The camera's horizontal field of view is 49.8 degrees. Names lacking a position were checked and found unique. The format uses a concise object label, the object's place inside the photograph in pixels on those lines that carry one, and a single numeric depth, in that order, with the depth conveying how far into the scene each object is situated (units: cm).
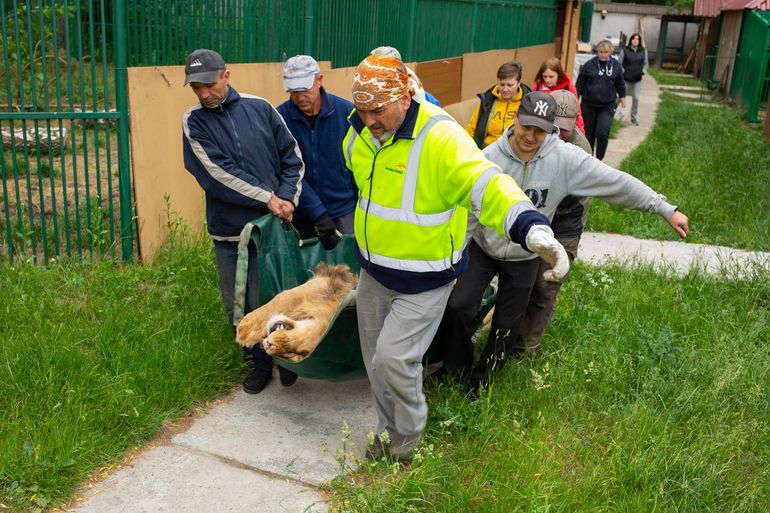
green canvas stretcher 433
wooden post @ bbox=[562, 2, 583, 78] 2067
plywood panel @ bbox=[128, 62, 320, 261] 611
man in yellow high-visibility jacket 354
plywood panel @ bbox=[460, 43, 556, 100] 1316
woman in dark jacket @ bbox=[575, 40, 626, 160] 1141
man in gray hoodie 431
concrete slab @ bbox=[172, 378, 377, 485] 420
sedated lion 419
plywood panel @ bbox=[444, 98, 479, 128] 1110
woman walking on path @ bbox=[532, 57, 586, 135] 873
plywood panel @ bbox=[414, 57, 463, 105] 1091
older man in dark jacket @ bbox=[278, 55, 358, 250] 512
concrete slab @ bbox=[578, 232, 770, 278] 704
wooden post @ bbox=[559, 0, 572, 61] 2127
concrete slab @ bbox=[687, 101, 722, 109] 2272
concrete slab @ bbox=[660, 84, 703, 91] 2900
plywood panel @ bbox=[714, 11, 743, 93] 2609
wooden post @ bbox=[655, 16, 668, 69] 4197
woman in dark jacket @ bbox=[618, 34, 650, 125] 1845
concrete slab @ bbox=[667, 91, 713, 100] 2602
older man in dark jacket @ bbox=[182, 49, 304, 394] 467
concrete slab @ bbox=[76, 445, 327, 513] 377
